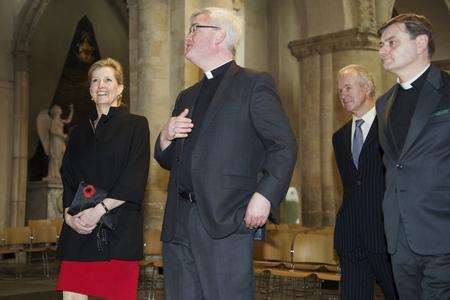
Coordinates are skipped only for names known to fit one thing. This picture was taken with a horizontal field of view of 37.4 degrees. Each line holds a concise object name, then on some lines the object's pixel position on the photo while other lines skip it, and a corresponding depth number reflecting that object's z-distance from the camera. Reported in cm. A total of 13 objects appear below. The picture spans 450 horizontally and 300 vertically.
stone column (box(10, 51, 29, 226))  1606
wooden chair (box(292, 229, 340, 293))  738
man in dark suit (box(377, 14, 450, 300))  308
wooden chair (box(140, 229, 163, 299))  805
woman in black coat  365
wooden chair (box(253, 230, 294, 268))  784
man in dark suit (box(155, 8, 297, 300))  301
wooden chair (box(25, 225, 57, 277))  1156
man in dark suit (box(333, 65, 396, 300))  406
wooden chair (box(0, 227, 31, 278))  1106
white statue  1759
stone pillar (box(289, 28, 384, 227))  1243
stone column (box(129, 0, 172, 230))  936
